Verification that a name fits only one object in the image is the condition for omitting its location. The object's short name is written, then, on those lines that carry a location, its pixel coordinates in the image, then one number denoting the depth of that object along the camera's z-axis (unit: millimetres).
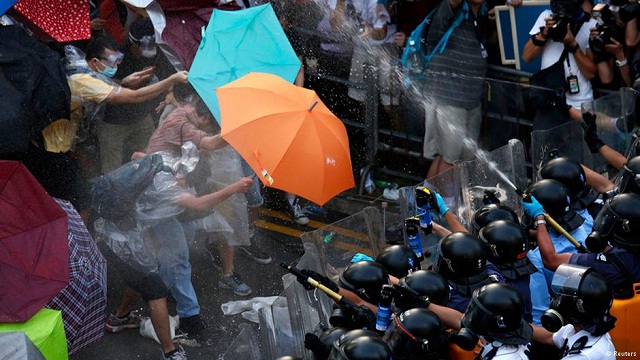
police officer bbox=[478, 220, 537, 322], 13508
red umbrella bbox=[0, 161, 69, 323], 13305
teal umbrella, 17719
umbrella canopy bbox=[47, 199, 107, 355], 14523
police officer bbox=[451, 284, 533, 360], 11719
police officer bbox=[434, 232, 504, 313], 13187
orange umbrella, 16031
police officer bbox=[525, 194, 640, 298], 13344
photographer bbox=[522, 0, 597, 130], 19156
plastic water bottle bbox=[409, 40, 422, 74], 20187
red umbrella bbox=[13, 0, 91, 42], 17844
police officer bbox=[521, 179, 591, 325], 14555
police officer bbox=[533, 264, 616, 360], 11922
